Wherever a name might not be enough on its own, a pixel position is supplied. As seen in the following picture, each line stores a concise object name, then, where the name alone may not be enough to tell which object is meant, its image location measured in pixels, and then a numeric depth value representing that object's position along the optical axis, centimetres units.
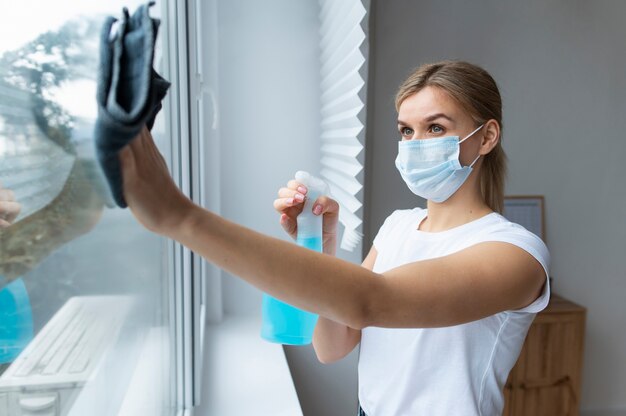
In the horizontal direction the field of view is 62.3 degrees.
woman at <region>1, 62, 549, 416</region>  57
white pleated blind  166
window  38
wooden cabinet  260
